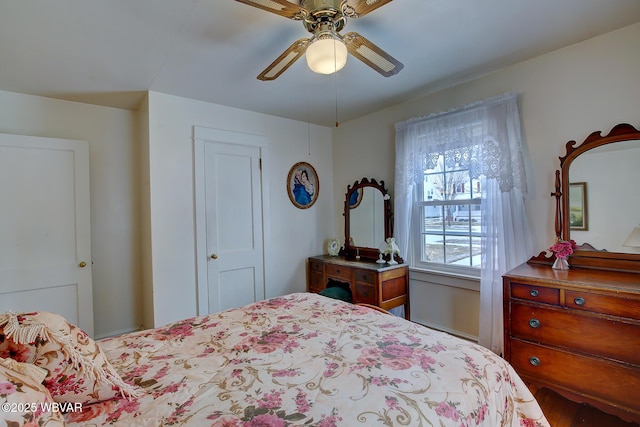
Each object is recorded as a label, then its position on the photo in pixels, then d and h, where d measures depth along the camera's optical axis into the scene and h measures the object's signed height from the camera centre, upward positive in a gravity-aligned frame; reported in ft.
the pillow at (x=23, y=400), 1.90 -1.28
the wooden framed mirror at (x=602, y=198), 6.18 +0.16
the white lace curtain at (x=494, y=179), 7.52 +0.74
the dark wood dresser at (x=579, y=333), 5.06 -2.46
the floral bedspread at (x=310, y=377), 2.72 -1.90
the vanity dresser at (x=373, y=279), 9.24 -2.35
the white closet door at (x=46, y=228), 7.84 -0.27
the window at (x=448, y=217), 8.73 -0.27
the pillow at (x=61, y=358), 2.70 -1.38
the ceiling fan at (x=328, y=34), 4.33 +2.96
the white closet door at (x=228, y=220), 9.55 -0.24
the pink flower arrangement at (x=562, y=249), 6.51 -0.98
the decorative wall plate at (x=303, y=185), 11.84 +1.14
